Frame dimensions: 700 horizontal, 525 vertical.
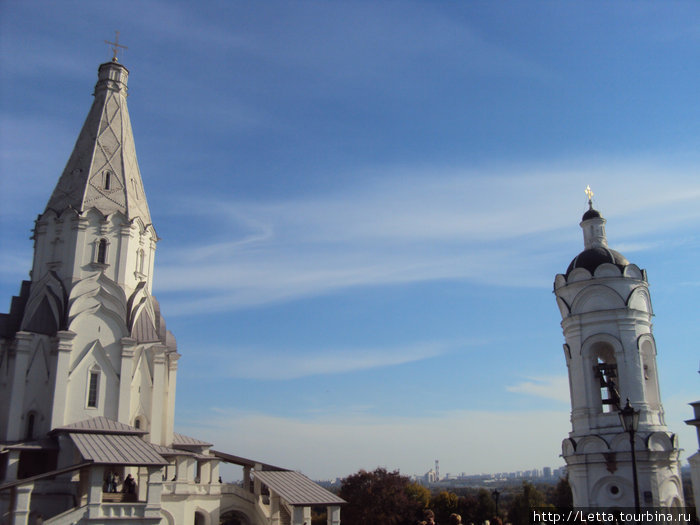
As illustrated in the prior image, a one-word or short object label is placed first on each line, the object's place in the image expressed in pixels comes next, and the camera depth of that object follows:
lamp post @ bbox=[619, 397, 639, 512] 15.38
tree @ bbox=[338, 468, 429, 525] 48.75
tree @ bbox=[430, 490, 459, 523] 58.51
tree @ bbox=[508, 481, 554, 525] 53.95
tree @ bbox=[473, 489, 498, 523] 57.64
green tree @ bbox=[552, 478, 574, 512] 58.76
